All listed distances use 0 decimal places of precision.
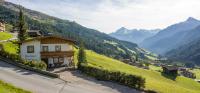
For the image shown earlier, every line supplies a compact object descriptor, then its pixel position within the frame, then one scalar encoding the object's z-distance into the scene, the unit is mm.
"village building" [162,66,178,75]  60115
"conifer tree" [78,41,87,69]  32898
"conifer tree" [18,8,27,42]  37633
